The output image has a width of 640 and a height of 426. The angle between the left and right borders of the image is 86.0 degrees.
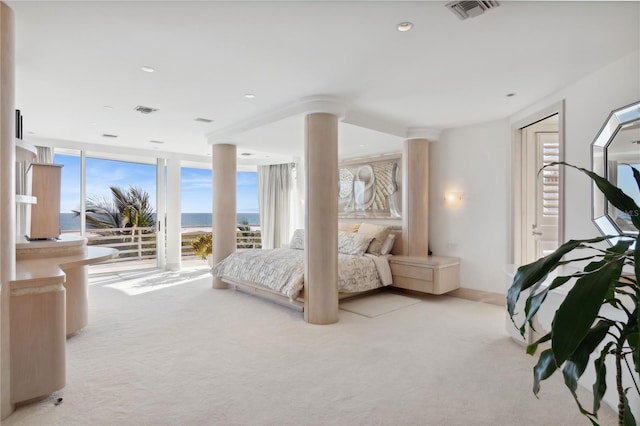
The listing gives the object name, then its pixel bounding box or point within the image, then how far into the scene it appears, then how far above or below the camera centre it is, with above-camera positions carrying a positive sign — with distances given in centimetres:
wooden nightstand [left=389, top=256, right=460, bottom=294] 465 -86
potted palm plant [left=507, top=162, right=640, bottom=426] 91 -28
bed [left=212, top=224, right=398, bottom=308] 425 -76
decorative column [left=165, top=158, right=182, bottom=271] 714 -13
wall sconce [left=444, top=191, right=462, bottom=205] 505 +22
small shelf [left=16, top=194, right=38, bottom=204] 261 +10
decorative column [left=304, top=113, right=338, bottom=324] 379 -2
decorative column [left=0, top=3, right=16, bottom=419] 203 +14
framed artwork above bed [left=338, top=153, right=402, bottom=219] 571 +43
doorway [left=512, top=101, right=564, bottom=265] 418 +25
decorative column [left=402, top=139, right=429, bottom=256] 517 +27
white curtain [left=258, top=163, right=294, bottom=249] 770 +20
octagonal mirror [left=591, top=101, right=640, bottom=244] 254 +41
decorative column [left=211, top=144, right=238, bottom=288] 549 +21
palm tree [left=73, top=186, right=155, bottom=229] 736 +4
